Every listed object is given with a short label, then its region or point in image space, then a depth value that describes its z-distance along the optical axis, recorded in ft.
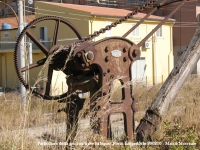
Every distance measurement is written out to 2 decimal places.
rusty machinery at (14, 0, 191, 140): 17.59
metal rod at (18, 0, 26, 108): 46.73
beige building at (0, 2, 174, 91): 94.07
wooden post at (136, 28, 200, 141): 18.90
